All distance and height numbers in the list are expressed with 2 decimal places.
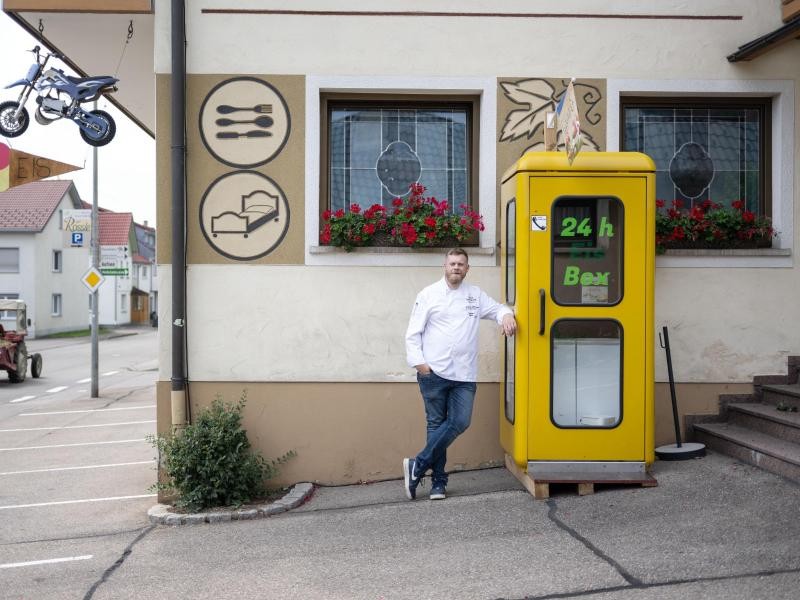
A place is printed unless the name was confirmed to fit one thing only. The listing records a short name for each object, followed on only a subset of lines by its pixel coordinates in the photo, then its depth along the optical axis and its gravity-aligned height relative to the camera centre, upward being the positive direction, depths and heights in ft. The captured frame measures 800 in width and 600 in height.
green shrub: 22.67 -4.40
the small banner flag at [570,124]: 18.80 +3.78
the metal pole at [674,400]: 23.02 -2.89
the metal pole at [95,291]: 62.08 +0.47
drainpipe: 24.00 +2.38
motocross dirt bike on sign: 25.93 +5.79
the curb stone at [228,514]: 22.07 -5.58
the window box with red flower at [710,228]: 24.23 +1.82
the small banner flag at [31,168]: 26.62 +4.01
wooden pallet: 20.63 -4.46
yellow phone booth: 20.76 -0.24
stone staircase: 20.52 -3.55
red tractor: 70.33 -4.58
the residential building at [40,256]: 157.58 +7.81
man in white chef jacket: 21.01 -1.23
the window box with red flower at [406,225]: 24.12 +1.96
